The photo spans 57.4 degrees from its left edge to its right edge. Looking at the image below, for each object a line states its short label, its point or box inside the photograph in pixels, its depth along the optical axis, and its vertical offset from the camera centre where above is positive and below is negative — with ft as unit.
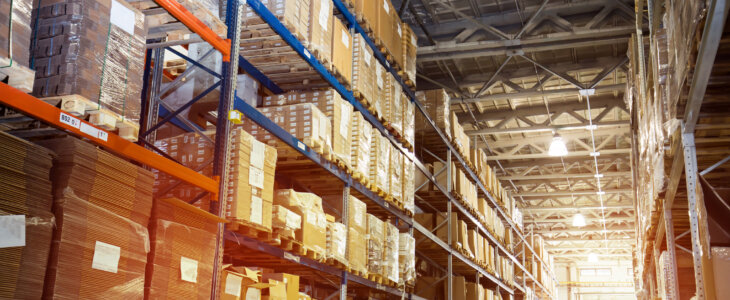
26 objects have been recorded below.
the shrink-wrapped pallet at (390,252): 28.35 +3.98
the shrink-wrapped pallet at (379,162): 27.84 +7.56
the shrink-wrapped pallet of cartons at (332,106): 23.97 +8.36
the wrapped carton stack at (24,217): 10.20 +1.84
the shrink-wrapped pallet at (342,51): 24.57 +10.73
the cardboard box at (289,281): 19.98 +1.87
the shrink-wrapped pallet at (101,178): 11.94 +2.93
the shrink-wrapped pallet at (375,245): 27.07 +4.04
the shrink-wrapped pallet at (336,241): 23.20 +3.56
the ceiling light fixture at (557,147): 48.73 +14.49
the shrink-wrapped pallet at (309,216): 21.13 +4.09
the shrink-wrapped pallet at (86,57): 12.32 +5.17
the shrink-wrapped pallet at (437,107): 41.01 +14.53
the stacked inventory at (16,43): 10.57 +4.57
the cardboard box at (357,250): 25.04 +3.56
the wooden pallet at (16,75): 10.46 +4.03
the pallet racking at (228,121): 12.15 +6.15
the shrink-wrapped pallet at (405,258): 31.22 +4.09
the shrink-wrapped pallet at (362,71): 26.68 +10.87
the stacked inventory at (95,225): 11.51 +2.03
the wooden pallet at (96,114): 11.97 +4.07
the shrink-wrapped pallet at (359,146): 25.93 +7.60
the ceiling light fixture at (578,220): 77.77 +15.02
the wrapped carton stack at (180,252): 14.28 +1.95
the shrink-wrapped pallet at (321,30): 22.90 +10.70
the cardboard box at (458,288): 43.09 +3.86
